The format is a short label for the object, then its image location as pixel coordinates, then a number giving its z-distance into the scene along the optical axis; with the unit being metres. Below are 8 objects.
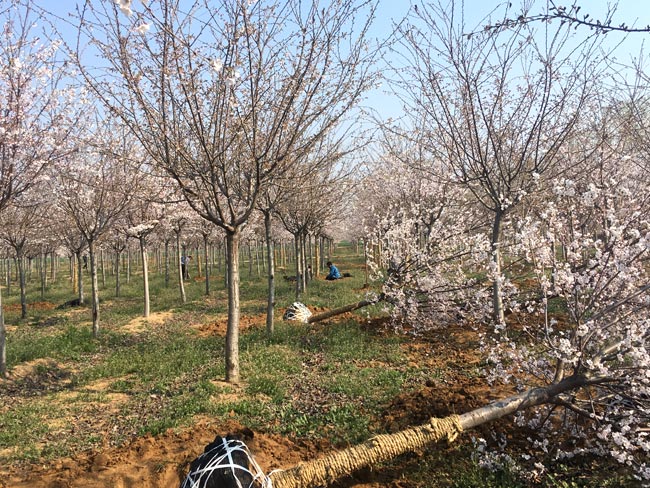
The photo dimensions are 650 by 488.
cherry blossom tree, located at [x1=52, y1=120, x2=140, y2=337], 10.45
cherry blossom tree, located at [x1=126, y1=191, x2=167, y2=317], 13.24
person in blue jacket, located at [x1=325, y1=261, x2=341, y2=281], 21.27
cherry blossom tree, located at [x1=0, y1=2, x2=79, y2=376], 7.38
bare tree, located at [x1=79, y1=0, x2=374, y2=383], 5.69
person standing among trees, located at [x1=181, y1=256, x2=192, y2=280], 24.67
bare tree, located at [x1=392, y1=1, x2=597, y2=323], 7.58
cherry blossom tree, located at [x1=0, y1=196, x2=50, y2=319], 13.89
